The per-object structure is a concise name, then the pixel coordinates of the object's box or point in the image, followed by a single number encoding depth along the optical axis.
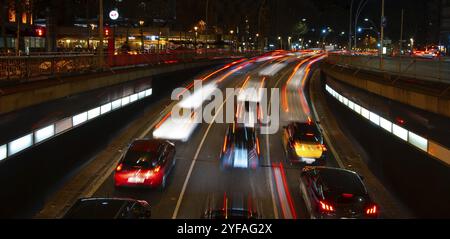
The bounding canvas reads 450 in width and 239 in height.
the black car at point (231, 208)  13.75
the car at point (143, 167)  19.64
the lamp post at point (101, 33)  32.03
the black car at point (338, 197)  15.99
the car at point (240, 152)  23.52
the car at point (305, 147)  23.83
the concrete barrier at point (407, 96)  17.30
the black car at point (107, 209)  13.34
